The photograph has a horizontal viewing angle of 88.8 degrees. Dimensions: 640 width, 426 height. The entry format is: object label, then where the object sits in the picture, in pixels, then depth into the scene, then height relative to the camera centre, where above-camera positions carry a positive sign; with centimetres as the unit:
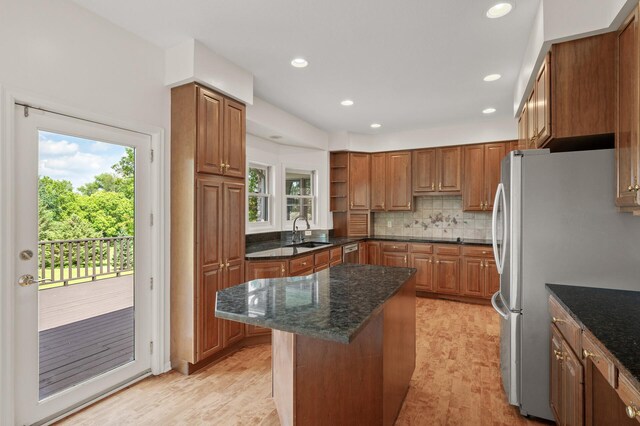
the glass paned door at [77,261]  196 -32
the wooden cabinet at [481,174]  480 +59
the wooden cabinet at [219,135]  273 +71
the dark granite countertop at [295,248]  343 -43
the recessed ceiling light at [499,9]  212 +136
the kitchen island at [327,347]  136 -66
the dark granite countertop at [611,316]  115 -47
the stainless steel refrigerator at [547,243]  188 -18
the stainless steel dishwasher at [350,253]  489 -62
